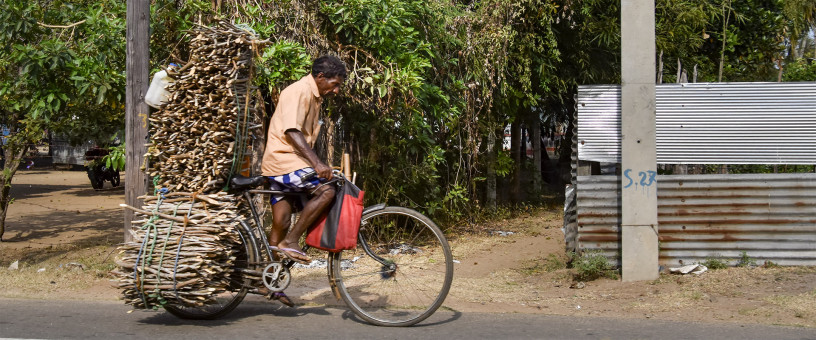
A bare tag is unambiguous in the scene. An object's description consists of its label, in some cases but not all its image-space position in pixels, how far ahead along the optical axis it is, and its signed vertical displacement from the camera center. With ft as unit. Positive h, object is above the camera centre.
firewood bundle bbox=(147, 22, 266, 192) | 17.13 +1.18
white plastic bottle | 17.87 +1.89
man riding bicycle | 16.80 +0.34
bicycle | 16.85 -2.45
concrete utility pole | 21.48 +0.80
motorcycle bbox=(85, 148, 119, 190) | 60.85 -0.40
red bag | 16.78 -1.18
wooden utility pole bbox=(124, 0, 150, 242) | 22.41 +2.25
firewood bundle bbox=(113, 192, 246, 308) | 16.16 -1.81
